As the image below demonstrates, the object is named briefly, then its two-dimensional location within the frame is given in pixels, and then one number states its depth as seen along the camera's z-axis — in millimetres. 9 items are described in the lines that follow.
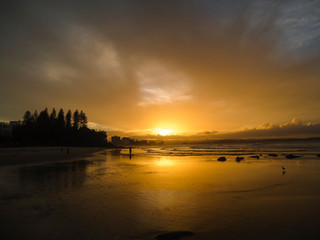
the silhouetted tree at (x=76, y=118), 112512
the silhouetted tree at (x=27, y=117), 92238
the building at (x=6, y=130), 106250
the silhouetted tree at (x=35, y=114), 99856
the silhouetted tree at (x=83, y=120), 117162
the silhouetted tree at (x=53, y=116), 95188
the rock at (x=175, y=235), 6035
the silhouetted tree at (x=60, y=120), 93500
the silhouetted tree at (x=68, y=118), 106175
